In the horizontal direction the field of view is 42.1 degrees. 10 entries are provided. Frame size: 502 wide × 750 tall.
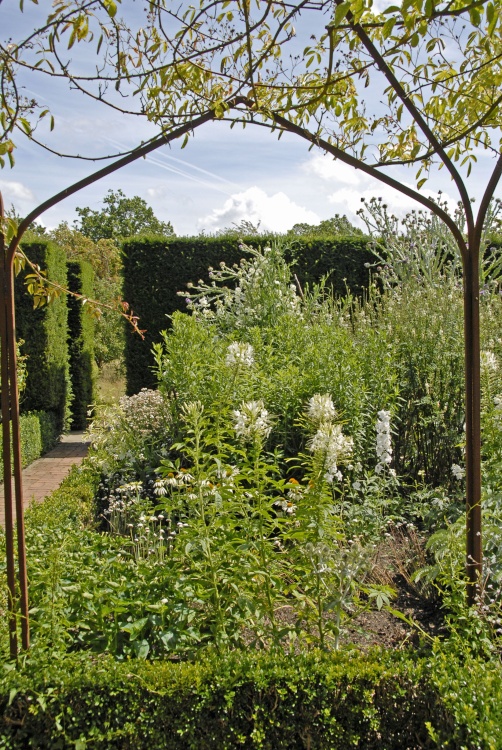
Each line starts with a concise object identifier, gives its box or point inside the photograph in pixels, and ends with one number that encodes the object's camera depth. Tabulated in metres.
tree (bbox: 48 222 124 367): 15.10
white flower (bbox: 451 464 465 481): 3.73
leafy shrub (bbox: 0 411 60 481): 8.05
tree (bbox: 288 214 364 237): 29.38
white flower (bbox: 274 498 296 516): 2.76
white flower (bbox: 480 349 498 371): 3.76
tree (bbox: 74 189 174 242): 34.09
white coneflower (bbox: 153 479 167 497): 3.54
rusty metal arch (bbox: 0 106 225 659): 2.33
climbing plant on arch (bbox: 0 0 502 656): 2.38
